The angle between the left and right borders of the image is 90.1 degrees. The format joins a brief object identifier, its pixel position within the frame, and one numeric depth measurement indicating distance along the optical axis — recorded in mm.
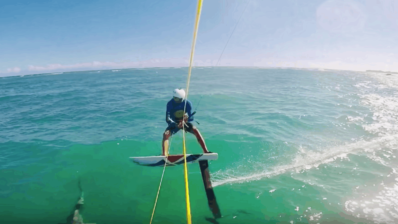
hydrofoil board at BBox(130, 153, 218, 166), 8156
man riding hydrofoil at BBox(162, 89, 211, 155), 8555
